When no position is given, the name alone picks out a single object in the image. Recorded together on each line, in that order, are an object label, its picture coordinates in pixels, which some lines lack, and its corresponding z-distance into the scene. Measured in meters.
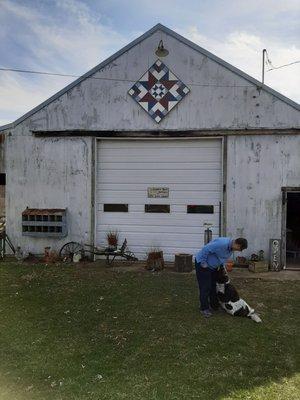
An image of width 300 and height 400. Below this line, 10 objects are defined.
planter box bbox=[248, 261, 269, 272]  10.98
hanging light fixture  11.62
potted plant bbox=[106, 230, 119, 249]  12.16
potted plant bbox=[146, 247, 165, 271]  11.12
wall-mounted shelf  12.18
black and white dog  7.26
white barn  11.38
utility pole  11.24
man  7.05
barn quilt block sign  11.70
